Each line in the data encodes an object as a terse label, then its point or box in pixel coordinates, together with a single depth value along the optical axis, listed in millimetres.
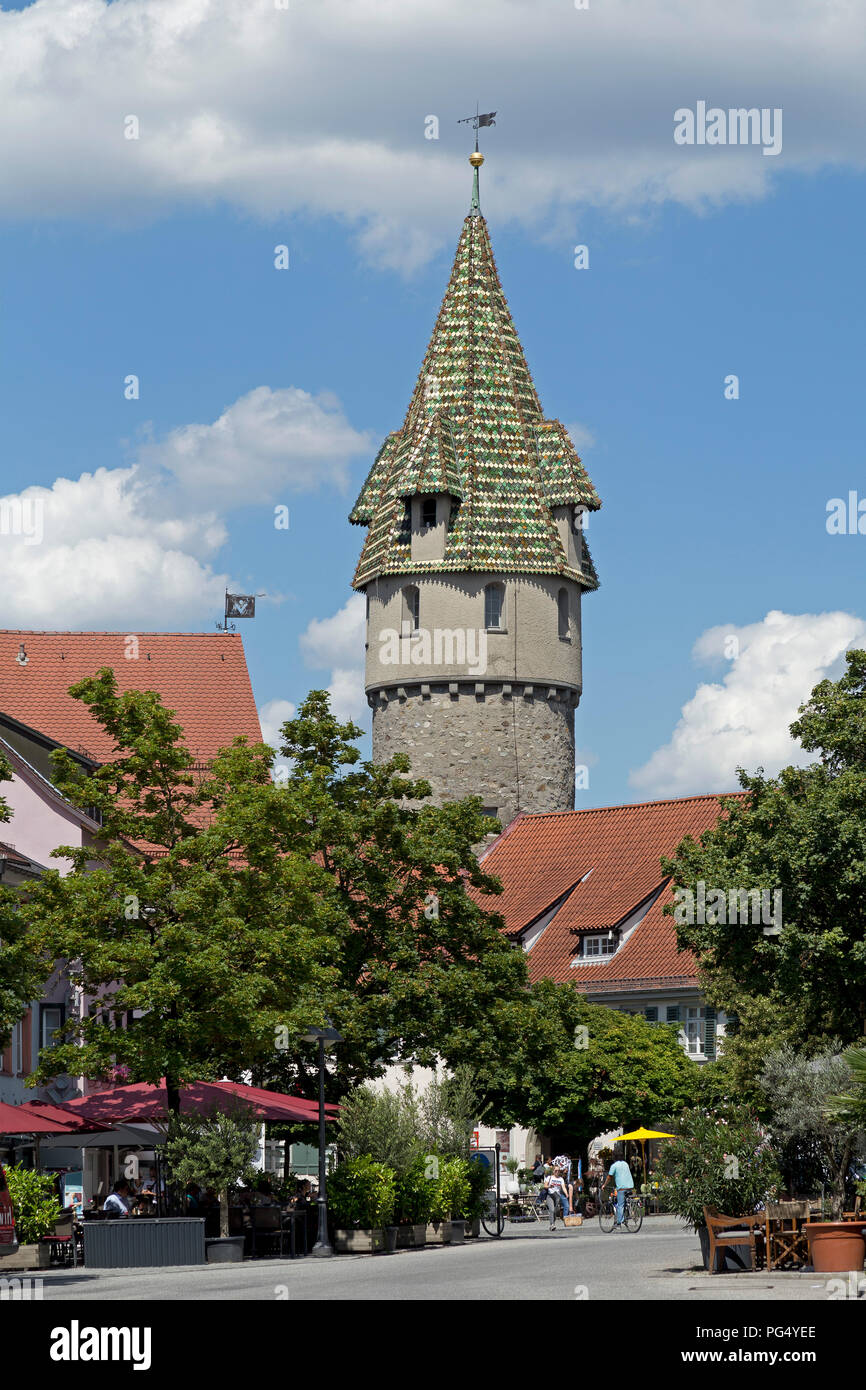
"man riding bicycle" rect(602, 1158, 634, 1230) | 44938
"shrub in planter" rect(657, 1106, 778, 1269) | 27109
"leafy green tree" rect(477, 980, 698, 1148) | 55438
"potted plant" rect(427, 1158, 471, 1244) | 38500
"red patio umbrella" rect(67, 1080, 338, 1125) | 34875
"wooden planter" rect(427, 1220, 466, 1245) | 39031
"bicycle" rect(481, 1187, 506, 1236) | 42500
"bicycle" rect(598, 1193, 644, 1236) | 45844
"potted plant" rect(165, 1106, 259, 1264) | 33250
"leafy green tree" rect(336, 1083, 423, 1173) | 36625
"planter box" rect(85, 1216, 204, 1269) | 32344
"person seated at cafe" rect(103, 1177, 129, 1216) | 35125
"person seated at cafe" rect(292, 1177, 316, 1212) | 37250
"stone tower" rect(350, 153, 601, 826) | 85500
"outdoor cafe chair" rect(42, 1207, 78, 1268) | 33403
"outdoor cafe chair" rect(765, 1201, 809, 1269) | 26614
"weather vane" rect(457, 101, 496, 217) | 91750
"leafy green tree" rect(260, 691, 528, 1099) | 41969
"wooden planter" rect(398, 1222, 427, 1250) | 37981
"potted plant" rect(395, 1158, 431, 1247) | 37594
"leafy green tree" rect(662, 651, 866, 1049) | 35250
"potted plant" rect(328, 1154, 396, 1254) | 35938
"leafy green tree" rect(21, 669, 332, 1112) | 34344
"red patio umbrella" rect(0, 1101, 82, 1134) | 30328
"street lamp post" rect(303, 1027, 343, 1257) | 35062
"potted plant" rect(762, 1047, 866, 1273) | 29422
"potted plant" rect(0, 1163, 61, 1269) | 32344
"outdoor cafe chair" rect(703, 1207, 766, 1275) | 26922
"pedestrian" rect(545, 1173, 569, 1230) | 49406
